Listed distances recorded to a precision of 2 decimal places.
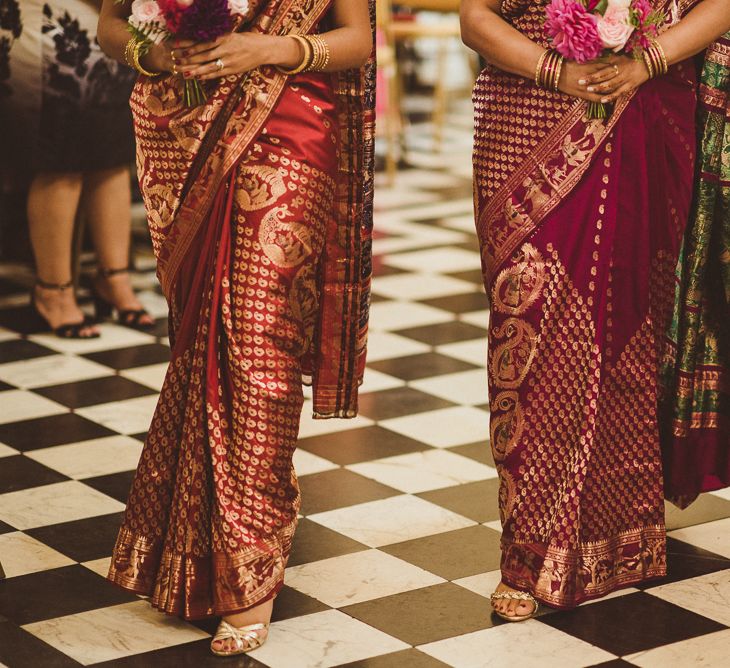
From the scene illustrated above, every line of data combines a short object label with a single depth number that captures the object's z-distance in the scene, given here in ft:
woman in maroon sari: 14.81
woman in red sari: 14.23
